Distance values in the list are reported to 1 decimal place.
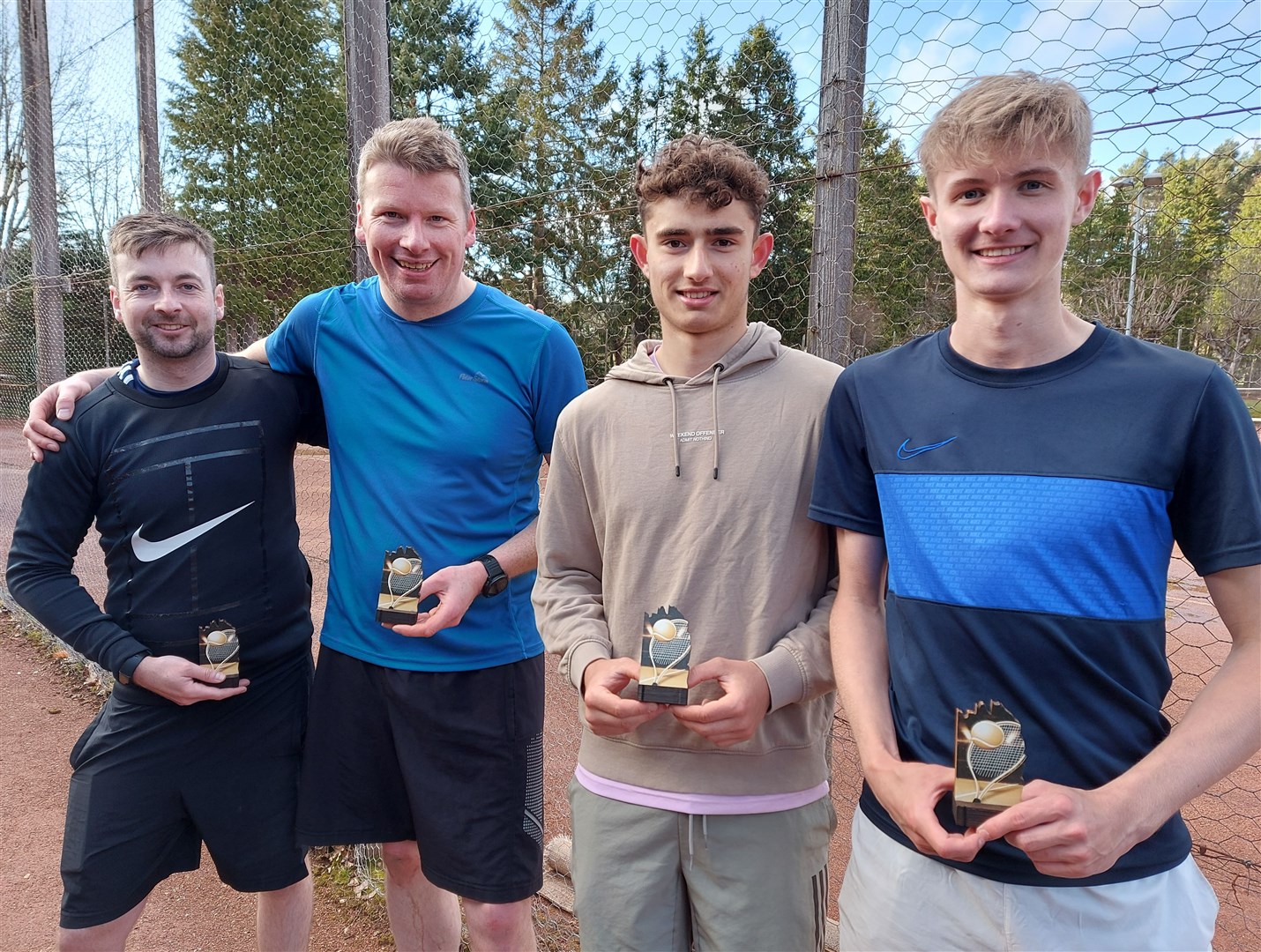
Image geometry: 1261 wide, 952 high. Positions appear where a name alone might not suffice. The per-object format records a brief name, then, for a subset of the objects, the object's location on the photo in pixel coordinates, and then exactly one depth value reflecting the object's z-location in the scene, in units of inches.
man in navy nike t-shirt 48.1
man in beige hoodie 62.0
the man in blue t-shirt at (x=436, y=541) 82.7
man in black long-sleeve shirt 84.0
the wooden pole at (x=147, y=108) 182.4
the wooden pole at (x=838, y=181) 82.1
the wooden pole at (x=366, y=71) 114.4
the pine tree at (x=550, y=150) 142.9
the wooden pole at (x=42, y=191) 241.4
